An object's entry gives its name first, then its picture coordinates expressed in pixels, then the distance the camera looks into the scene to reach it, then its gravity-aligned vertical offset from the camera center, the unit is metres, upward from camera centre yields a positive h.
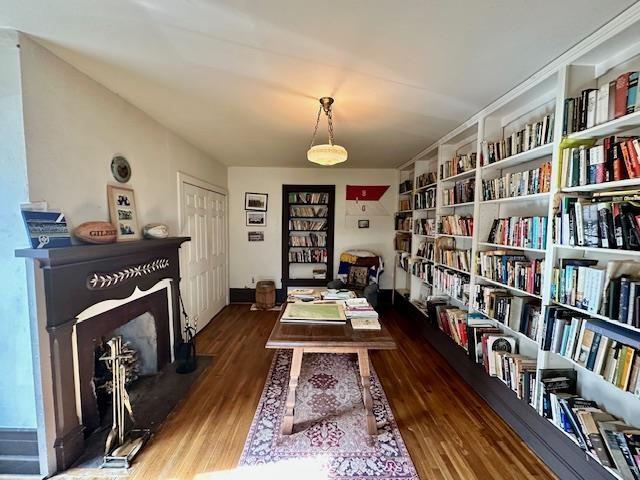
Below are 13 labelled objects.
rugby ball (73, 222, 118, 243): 1.64 -0.04
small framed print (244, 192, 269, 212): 4.62 +0.42
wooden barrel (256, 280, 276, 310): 4.36 -1.13
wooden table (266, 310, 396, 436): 1.67 -0.73
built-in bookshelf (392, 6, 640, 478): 1.30 +0.01
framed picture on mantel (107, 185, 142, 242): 1.98 +0.10
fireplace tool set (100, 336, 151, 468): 1.59 -1.18
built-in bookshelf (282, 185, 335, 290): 4.64 -0.10
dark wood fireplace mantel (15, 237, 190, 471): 1.42 -0.43
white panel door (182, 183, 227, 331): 3.20 -0.39
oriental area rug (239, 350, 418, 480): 1.55 -1.38
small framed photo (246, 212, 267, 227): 4.66 +0.13
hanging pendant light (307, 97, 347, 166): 2.09 +0.57
